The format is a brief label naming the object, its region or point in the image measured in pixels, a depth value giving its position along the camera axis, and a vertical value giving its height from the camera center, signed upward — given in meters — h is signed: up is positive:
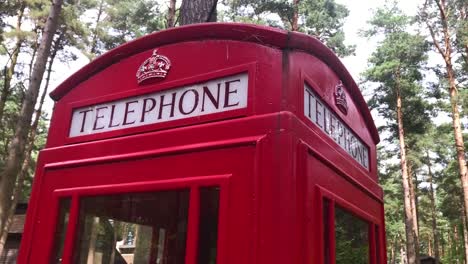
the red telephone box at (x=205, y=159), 1.37 +0.36
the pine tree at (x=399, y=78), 20.65 +9.21
